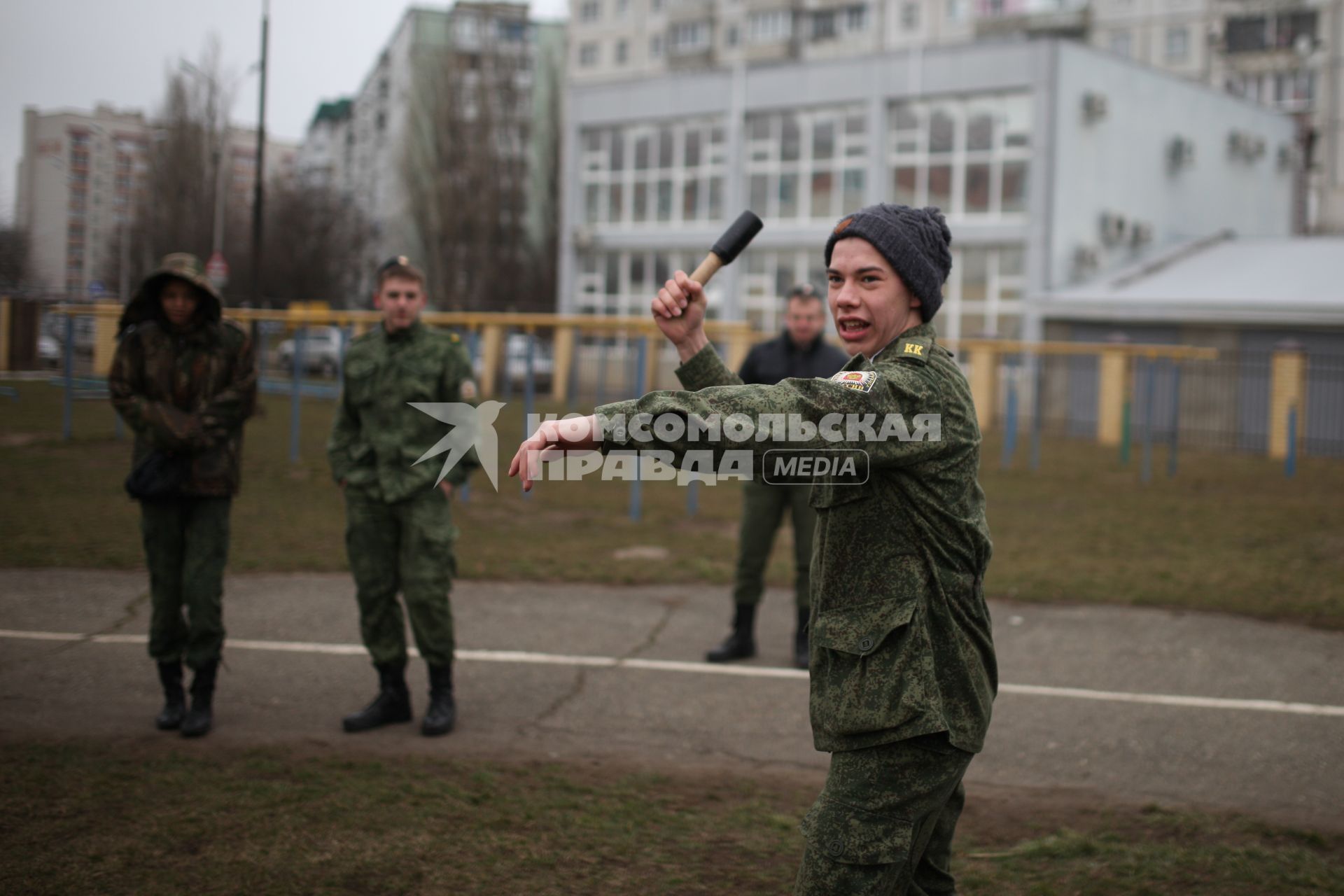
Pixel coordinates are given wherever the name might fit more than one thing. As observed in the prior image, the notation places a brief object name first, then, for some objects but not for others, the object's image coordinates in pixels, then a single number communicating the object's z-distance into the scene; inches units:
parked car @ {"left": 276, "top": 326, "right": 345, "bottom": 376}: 1145.7
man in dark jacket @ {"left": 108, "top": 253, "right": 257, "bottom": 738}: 222.4
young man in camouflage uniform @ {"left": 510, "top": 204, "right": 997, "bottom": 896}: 104.7
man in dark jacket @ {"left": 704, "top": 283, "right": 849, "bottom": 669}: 287.0
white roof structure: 1093.1
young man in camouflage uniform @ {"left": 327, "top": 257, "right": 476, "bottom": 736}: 224.8
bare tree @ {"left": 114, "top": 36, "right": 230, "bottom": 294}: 643.5
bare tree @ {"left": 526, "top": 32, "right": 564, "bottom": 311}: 2190.0
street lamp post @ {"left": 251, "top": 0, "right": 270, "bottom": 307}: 847.1
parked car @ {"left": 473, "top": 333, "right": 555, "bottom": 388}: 1044.5
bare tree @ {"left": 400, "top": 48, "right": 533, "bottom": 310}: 1994.3
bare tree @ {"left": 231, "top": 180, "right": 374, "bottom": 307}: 1598.2
